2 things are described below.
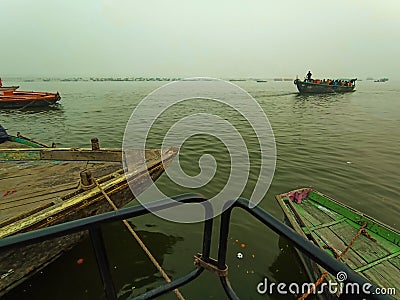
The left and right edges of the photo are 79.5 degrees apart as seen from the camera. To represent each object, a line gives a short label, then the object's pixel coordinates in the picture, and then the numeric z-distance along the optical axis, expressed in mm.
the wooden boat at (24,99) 24312
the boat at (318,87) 43969
